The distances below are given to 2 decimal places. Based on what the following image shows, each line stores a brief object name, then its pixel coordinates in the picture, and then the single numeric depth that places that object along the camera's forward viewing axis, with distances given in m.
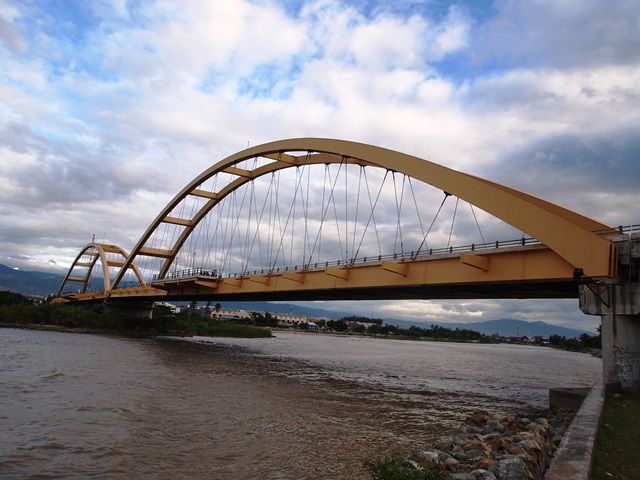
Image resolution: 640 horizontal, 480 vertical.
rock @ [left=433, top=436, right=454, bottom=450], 11.26
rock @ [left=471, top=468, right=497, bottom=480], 7.81
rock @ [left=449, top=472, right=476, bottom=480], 7.89
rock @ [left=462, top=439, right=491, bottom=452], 10.23
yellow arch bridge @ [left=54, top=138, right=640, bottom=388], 16.58
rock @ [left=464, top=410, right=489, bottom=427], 15.06
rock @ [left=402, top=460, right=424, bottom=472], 8.20
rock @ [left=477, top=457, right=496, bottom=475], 8.59
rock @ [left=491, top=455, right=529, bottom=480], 7.88
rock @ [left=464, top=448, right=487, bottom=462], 9.59
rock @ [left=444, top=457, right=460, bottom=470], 9.04
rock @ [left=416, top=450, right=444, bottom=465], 9.32
